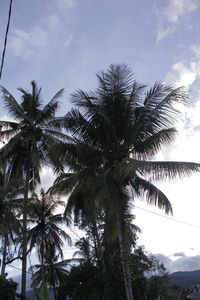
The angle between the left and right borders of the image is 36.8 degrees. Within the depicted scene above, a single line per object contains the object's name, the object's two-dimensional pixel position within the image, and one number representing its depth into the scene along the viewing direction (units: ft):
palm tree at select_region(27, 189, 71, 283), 82.33
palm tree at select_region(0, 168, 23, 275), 59.36
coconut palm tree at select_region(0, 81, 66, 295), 60.03
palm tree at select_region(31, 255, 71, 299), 96.02
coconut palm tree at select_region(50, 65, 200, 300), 38.88
